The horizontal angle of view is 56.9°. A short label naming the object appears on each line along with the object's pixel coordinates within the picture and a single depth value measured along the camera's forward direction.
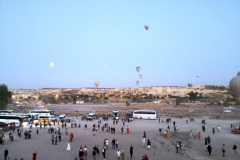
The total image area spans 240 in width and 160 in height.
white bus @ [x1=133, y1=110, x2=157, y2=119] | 43.16
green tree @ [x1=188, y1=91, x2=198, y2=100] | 108.17
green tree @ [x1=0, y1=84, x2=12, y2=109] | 57.66
